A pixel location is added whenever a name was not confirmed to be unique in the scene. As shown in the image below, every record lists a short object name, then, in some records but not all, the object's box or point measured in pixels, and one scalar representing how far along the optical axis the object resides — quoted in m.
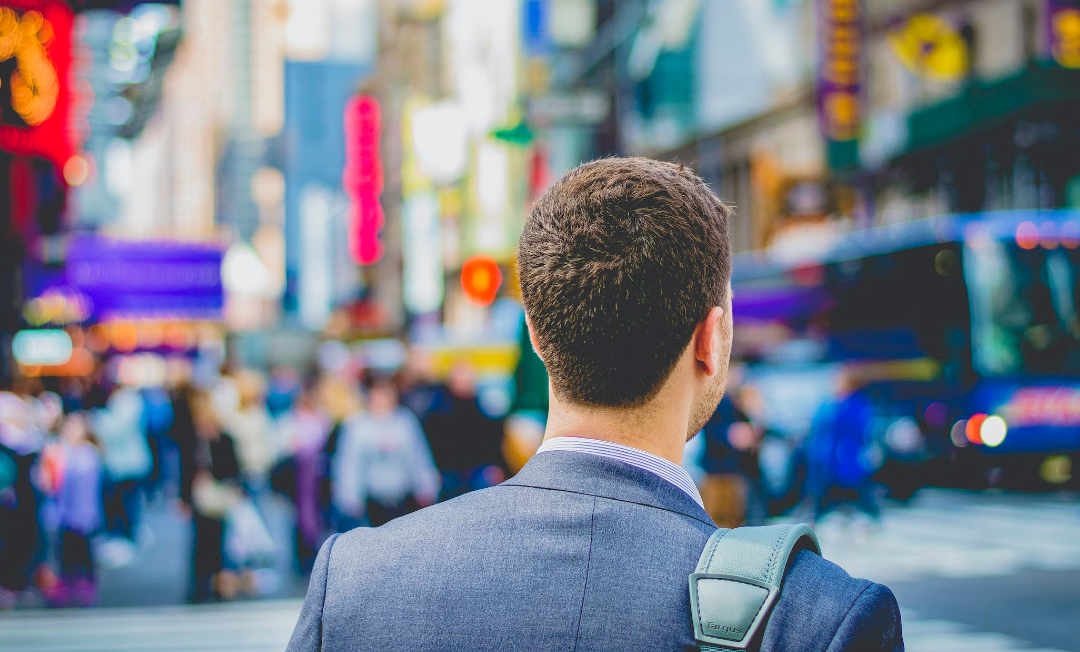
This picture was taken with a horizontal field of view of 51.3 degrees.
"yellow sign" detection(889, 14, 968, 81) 23.12
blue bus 14.63
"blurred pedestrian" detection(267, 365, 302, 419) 17.62
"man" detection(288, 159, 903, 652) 1.45
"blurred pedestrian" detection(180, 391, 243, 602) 10.31
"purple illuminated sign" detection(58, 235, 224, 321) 26.31
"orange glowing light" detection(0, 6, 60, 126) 12.61
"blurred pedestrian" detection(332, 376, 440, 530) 10.36
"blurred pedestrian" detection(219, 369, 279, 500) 11.53
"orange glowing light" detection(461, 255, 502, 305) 16.50
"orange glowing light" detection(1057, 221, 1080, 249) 15.42
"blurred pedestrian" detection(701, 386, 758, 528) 10.91
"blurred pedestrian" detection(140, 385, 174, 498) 17.53
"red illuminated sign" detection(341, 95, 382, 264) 47.88
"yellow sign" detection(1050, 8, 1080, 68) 17.53
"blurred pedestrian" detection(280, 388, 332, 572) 11.68
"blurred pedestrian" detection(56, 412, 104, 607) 10.88
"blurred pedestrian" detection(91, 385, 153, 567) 12.87
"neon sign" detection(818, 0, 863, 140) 21.98
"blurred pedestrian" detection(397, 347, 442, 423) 12.98
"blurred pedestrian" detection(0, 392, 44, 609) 10.56
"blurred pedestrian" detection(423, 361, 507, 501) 10.96
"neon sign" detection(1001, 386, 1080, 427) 14.65
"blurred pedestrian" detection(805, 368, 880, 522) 12.41
